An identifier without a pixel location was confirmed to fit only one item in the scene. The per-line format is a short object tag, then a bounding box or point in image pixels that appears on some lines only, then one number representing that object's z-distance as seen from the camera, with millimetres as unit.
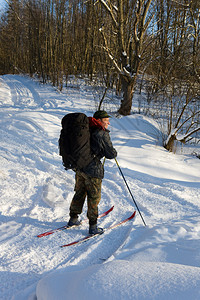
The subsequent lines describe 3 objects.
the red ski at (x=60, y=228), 3164
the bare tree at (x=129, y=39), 9695
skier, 2977
